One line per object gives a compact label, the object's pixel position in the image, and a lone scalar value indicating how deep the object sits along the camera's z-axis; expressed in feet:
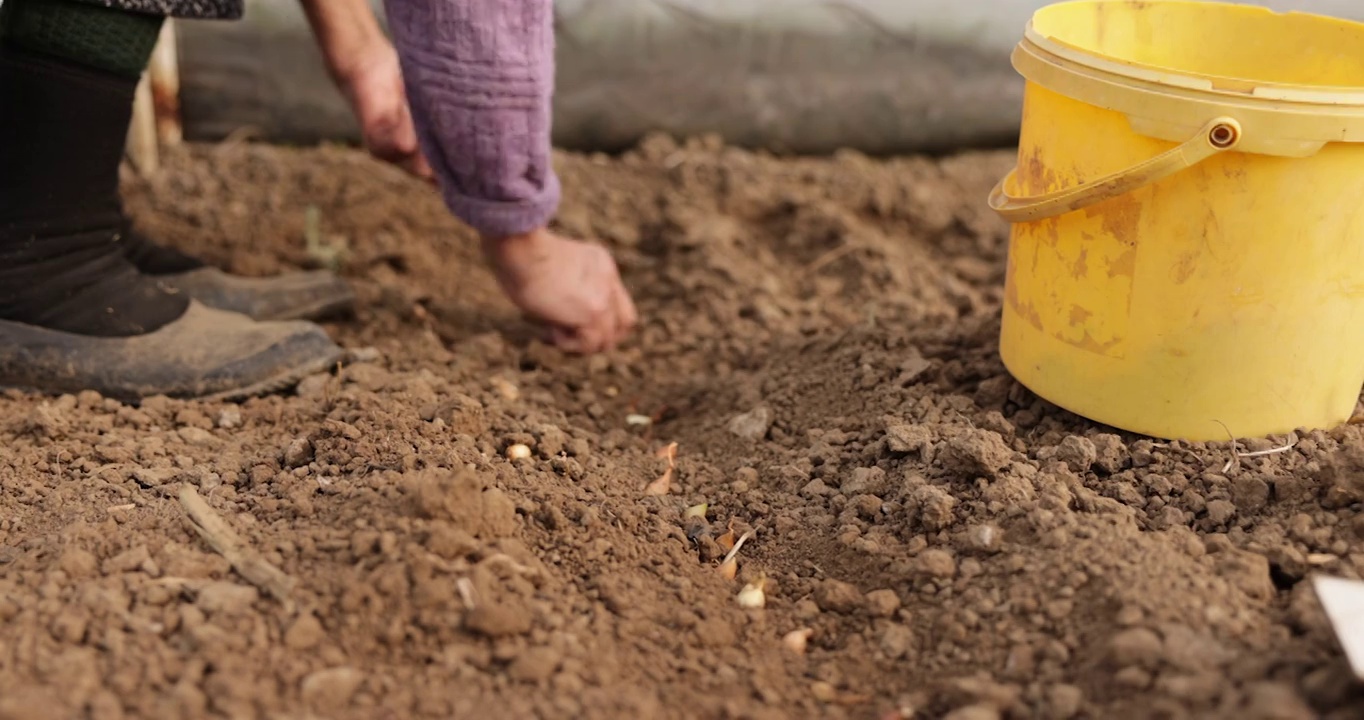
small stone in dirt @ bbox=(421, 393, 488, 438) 5.83
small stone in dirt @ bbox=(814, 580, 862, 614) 4.96
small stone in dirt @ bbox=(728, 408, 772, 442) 6.40
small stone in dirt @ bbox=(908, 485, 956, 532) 5.14
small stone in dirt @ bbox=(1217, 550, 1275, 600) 4.51
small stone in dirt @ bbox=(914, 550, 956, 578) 4.89
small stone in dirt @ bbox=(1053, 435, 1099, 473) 5.48
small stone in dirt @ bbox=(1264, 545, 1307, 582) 4.66
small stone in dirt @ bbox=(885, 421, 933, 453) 5.68
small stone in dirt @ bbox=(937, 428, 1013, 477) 5.30
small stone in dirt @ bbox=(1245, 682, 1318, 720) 3.74
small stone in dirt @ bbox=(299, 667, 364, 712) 4.07
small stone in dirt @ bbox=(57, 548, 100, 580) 4.61
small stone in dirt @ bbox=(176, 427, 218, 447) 6.05
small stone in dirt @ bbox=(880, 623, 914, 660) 4.66
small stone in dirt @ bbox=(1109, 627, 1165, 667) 4.15
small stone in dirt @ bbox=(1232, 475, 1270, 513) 5.18
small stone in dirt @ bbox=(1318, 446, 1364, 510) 5.01
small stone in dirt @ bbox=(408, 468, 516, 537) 4.72
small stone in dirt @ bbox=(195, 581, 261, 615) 4.40
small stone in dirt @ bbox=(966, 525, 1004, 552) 4.92
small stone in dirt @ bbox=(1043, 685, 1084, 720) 4.11
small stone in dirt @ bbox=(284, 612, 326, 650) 4.26
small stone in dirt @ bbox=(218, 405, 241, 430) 6.33
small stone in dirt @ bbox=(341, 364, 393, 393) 6.43
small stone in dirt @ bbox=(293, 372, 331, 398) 6.62
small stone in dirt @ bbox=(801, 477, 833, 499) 5.71
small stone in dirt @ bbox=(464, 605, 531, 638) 4.34
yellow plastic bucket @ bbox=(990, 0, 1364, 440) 4.86
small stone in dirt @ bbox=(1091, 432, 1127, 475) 5.47
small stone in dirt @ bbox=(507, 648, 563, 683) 4.24
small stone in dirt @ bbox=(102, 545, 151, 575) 4.63
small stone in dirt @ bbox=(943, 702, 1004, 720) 4.08
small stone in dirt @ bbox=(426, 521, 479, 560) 4.56
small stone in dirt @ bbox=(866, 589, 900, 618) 4.85
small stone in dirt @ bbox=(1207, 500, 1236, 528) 5.08
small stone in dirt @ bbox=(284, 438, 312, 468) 5.63
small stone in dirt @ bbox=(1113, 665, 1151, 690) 4.09
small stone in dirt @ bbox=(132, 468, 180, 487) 5.49
